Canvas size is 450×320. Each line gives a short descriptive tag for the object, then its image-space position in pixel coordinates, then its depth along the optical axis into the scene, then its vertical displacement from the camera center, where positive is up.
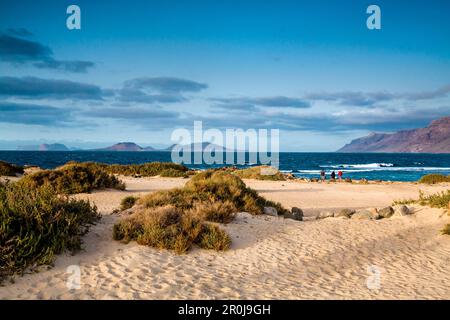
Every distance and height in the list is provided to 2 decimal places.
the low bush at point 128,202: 14.66 -2.10
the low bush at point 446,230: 12.91 -2.67
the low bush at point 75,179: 19.97 -1.58
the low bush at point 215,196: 13.63 -1.76
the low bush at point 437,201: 15.74 -2.11
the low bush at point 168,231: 9.81 -2.19
